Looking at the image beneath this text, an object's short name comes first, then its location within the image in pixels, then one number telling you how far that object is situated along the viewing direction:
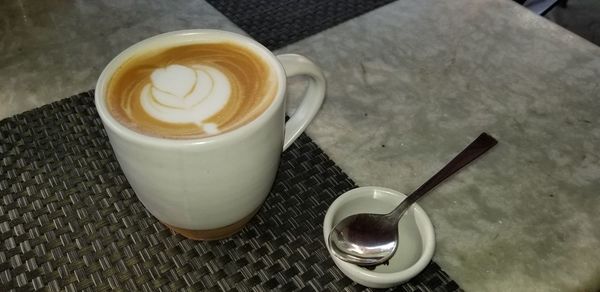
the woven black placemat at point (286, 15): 0.87
